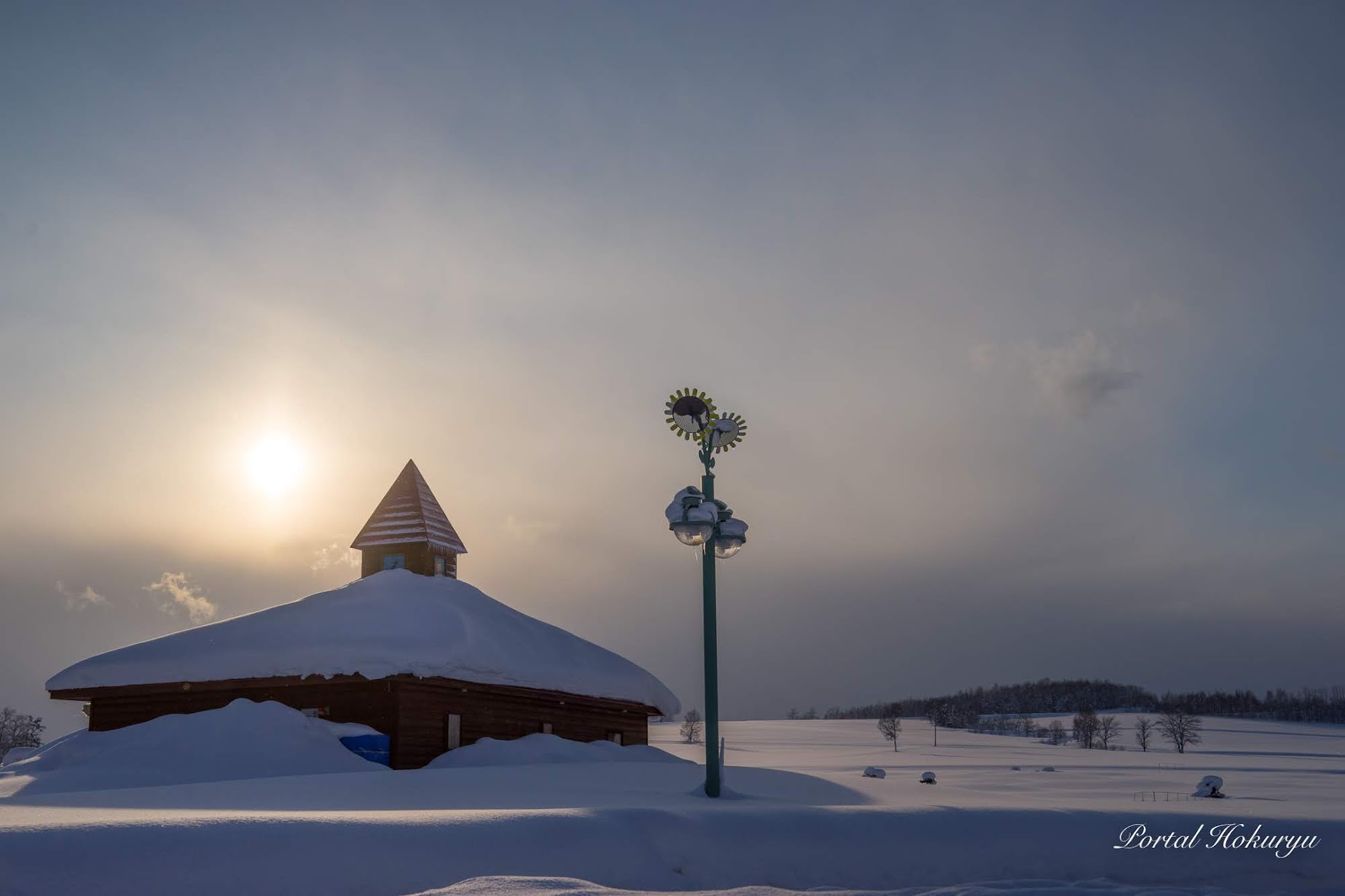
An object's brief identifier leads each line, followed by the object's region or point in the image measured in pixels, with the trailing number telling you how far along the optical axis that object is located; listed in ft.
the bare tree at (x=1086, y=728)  311.27
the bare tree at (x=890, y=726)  299.58
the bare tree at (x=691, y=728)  363.15
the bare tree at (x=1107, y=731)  311.88
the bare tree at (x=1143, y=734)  288.51
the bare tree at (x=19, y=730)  244.63
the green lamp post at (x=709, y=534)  49.52
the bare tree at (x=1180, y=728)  281.95
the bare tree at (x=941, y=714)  424.87
